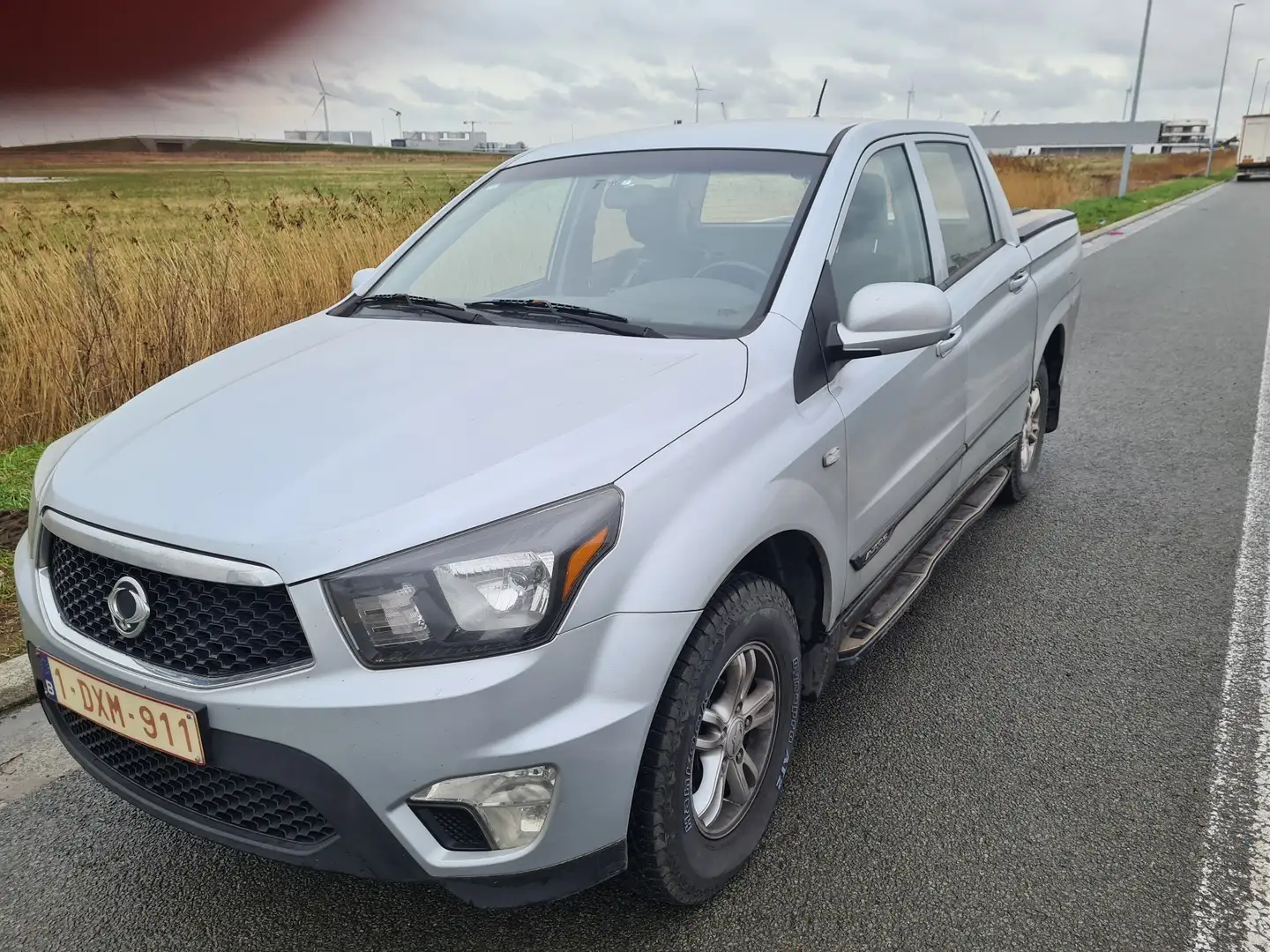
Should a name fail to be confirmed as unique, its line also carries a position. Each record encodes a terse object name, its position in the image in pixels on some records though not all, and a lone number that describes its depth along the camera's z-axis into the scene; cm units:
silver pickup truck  170
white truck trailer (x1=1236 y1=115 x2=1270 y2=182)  4988
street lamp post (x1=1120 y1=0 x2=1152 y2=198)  2878
